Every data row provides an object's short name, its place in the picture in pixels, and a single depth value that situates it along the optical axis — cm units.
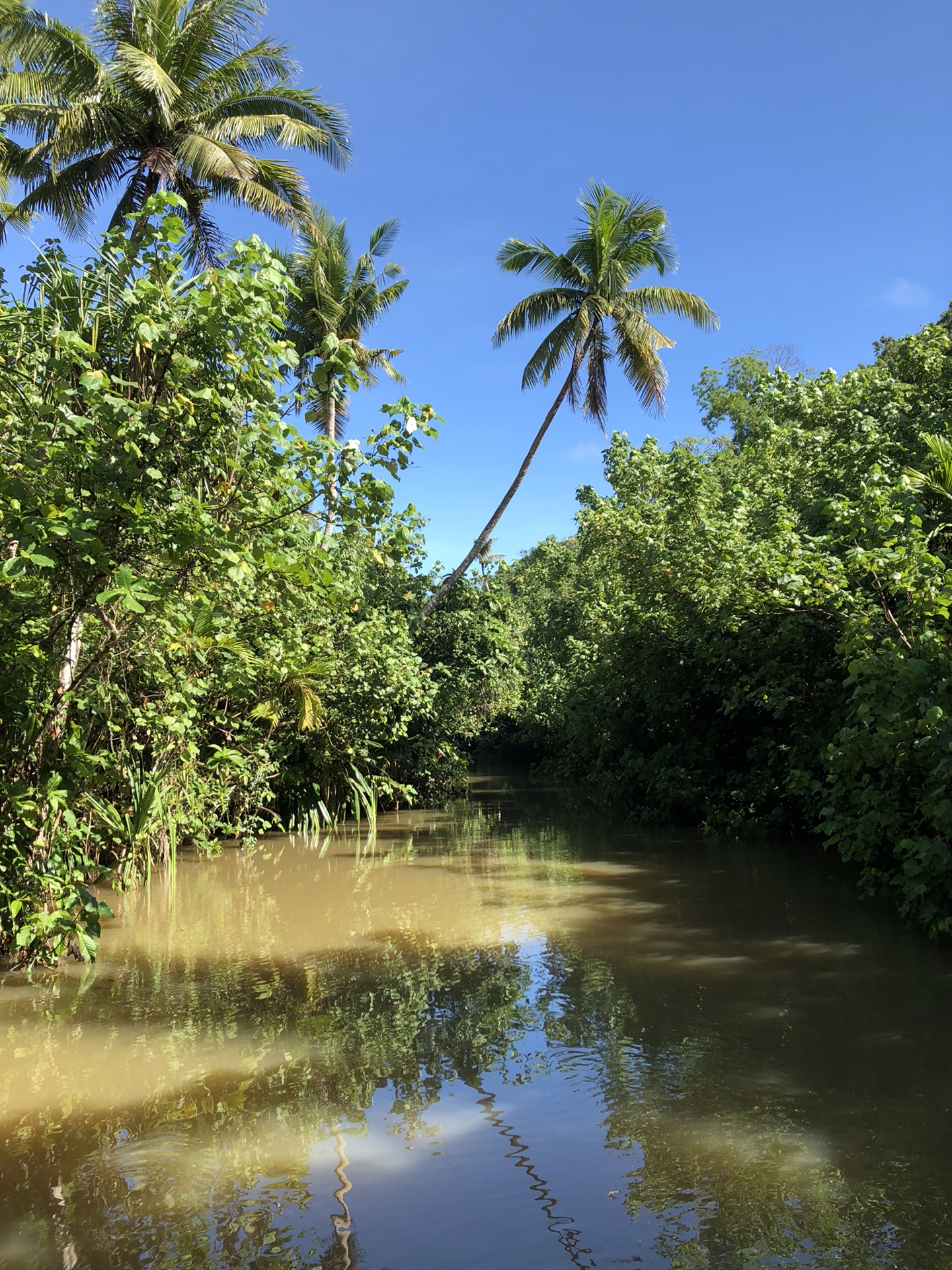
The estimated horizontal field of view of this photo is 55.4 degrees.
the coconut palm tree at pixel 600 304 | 1839
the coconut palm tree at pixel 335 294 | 2064
